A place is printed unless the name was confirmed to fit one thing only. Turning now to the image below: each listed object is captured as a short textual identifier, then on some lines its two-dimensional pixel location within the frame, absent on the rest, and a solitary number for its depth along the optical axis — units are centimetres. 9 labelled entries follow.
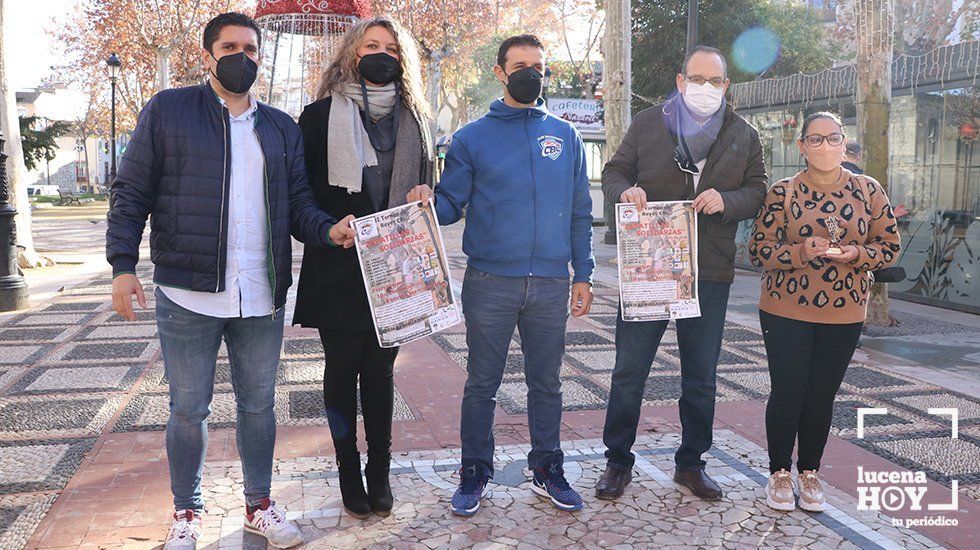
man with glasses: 362
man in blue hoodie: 345
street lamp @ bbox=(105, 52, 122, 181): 2422
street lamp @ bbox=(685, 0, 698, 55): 1457
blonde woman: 324
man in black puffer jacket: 295
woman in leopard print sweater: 348
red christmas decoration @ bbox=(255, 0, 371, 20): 670
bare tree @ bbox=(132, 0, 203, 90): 2233
